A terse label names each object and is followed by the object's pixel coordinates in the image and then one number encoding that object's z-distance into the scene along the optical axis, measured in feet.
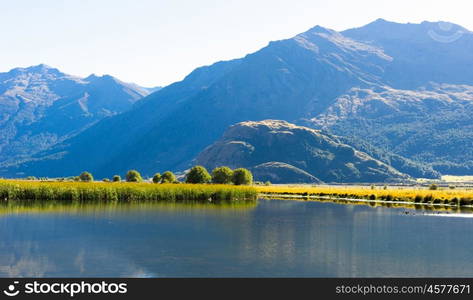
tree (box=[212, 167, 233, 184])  527.40
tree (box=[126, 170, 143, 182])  560.90
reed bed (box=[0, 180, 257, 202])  333.62
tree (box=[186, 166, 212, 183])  501.97
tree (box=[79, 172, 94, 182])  629.92
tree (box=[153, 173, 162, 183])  560.16
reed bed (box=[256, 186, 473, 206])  363.76
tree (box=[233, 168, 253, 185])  540.11
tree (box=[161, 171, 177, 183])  526.98
